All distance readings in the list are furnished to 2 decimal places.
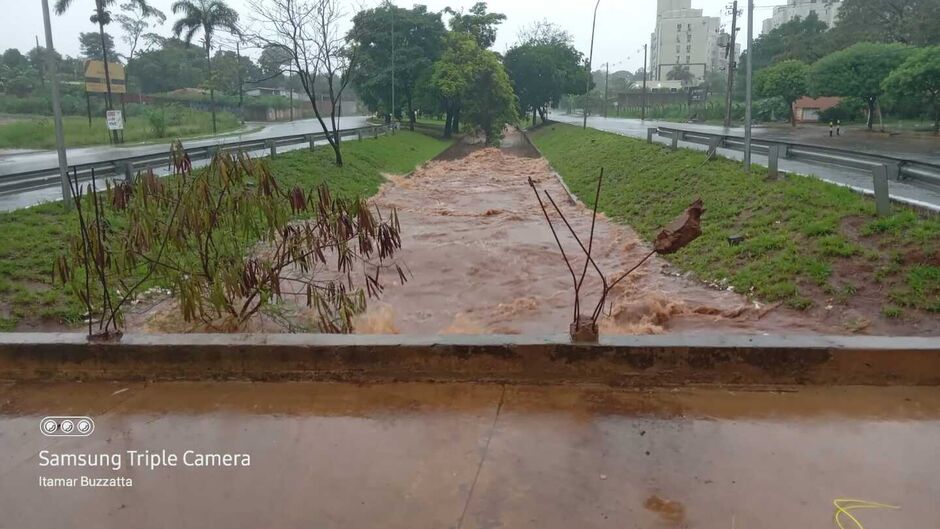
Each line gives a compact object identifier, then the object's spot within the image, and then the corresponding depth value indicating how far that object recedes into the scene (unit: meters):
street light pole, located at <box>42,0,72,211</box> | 10.38
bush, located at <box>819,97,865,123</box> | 40.44
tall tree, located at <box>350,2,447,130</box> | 39.66
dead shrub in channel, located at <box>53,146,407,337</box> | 4.93
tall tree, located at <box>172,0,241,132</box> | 38.12
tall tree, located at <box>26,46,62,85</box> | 49.94
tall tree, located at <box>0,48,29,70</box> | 61.59
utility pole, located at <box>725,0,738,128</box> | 36.19
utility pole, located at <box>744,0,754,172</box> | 11.85
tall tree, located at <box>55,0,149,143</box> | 33.94
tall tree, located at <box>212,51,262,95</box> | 59.79
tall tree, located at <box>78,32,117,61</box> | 67.25
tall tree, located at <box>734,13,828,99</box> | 52.12
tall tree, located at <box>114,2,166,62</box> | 39.94
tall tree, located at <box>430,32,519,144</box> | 38.16
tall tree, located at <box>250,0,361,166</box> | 20.67
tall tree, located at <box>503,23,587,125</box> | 51.88
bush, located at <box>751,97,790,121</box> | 46.09
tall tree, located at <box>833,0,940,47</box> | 42.09
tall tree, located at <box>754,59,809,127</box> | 40.56
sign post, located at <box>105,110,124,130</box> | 27.92
